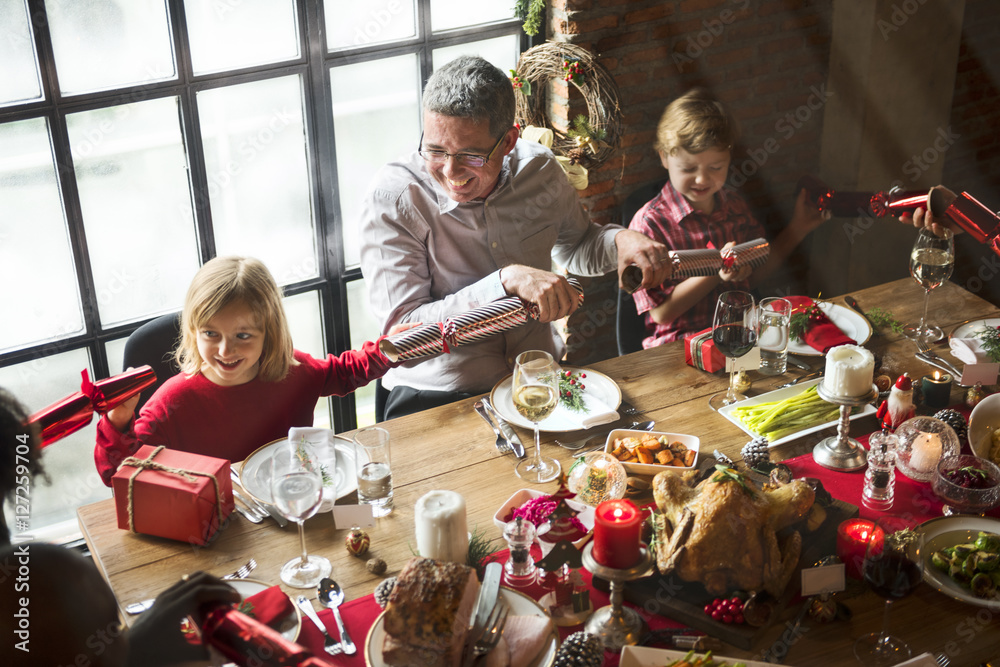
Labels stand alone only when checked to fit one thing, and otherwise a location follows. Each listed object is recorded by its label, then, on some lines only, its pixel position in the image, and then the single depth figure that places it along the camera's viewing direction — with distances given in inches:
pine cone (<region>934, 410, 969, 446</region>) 75.1
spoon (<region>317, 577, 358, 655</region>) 59.9
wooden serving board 56.0
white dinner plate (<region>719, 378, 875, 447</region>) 77.0
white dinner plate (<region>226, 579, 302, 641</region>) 56.7
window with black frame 95.3
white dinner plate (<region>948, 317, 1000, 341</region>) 91.0
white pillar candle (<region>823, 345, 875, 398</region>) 70.4
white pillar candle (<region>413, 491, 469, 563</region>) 59.3
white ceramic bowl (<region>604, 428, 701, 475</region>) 69.8
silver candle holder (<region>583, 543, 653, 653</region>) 55.0
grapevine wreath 116.4
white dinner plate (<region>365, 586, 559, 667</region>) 54.2
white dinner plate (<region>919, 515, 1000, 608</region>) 63.5
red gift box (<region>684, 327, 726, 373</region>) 86.6
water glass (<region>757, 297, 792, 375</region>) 84.5
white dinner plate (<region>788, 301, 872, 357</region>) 89.5
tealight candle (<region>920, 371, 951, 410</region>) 80.0
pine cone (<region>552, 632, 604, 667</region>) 53.1
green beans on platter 77.2
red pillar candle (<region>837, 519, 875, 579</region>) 60.9
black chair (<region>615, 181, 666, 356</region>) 114.7
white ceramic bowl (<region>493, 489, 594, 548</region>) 66.0
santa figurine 76.5
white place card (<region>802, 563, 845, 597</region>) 58.8
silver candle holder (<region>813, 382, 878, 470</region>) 71.9
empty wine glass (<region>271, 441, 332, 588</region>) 59.7
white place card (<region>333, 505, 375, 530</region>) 66.9
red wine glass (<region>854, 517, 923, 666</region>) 54.1
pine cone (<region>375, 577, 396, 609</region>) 58.3
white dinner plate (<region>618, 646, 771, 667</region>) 53.6
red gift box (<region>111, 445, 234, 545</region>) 64.6
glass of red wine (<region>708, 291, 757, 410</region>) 78.2
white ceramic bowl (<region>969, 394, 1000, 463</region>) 72.5
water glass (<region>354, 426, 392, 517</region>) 69.1
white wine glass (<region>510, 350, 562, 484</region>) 69.9
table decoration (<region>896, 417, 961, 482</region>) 70.5
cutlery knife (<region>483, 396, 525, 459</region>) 75.7
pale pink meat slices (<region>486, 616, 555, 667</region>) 53.3
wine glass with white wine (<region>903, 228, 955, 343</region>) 89.7
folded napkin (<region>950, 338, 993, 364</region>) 86.2
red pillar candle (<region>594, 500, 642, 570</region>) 50.5
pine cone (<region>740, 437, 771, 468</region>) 72.6
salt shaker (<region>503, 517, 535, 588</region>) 60.9
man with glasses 88.8
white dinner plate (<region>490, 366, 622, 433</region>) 78.7
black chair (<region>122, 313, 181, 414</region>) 86.9
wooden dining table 57.2
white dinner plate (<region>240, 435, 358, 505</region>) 70.9
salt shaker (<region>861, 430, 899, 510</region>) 67.5
